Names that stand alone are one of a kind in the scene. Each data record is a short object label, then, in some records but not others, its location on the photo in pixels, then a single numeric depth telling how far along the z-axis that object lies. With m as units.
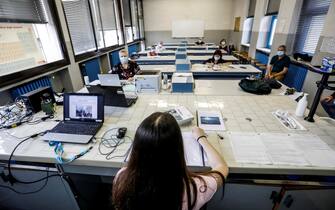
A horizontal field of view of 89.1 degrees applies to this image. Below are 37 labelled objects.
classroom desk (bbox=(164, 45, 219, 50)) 6.36
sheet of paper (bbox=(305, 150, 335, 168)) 0.93
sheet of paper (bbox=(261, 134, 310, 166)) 0.95
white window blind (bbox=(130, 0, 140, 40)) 7.51
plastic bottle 1.37
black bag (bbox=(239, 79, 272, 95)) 1.89
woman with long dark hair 0.62
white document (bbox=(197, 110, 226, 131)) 1.25
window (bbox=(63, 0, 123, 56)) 3.53
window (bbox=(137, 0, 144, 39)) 8.52
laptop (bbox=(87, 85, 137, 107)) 1.46
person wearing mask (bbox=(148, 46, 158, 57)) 4.82
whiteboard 9.02
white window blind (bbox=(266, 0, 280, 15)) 4.77
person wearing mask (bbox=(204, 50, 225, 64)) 3.41
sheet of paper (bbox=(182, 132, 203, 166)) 0.95
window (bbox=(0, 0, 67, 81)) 2.18
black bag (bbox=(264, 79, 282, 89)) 2.05
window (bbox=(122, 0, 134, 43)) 6.83
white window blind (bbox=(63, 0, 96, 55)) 3.41
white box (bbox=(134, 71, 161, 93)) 1.94
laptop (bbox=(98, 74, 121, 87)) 1.55
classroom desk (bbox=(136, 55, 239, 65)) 4.08
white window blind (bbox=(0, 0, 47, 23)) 2.16
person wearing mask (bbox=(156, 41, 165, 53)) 5.45
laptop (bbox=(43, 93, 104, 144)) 1.20
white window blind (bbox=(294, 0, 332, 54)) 3.32
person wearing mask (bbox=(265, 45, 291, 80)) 3.50
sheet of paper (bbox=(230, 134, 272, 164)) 0.96
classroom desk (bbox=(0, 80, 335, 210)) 0.99
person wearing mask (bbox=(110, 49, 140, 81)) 2.69
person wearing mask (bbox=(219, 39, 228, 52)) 6.70
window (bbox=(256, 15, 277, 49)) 5.31
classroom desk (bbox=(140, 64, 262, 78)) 3.00
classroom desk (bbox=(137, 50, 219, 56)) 5.16
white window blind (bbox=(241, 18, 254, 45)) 6.93
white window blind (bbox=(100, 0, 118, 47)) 5.01
